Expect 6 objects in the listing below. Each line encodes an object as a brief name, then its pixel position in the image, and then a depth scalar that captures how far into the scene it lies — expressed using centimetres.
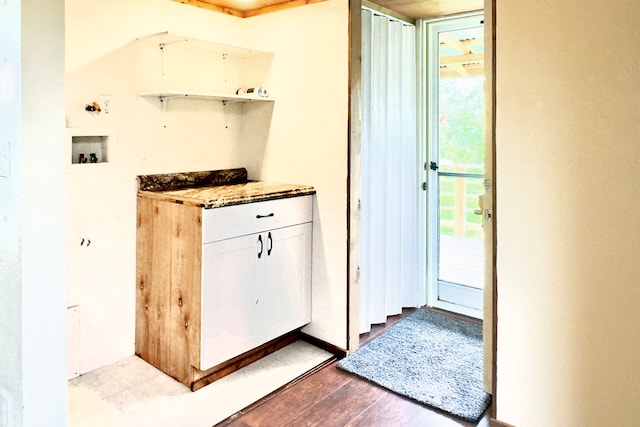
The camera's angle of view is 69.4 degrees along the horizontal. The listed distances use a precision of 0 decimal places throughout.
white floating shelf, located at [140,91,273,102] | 256
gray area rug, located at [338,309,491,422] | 228
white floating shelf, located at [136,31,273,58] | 253
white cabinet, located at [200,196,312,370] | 235
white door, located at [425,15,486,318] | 328
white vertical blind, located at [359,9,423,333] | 300
